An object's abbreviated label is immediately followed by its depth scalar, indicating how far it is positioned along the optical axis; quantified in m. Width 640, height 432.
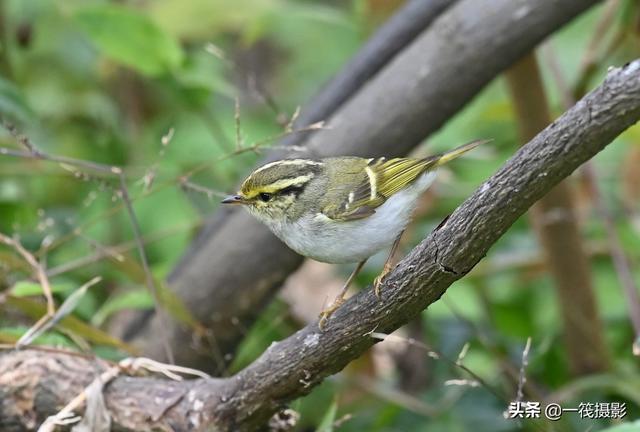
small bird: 4.70
